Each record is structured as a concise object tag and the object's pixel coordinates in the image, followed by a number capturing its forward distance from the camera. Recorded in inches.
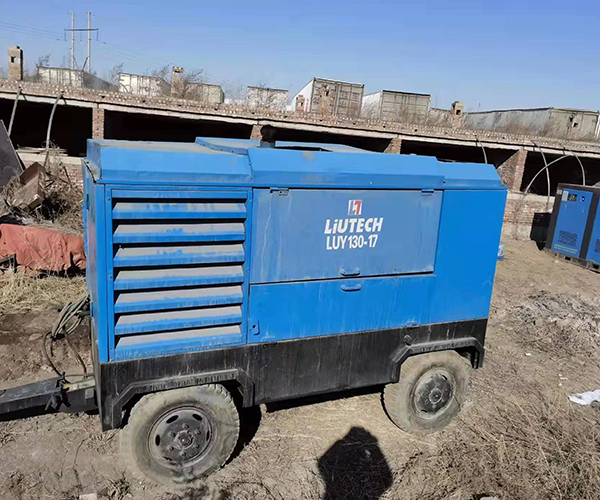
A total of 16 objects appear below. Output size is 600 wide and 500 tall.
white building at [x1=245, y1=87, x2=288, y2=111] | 918.4
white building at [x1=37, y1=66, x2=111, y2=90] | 959.0
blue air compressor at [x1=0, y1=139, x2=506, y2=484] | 125.5
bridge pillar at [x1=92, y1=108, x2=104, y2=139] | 468.1
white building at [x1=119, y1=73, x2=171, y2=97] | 893.8
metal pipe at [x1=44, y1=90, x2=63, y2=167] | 444.5
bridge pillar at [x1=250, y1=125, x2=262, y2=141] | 518.2
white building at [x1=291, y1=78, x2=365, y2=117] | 956.0
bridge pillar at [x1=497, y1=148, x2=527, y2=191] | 593.3
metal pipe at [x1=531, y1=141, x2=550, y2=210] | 588.8
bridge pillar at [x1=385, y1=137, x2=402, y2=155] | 558.7
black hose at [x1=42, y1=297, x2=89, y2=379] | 175.8
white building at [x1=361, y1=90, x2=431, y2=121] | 1002.7
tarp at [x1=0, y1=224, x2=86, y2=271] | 272.4
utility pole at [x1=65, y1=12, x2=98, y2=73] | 1577.6
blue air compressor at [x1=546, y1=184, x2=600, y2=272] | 464.4
